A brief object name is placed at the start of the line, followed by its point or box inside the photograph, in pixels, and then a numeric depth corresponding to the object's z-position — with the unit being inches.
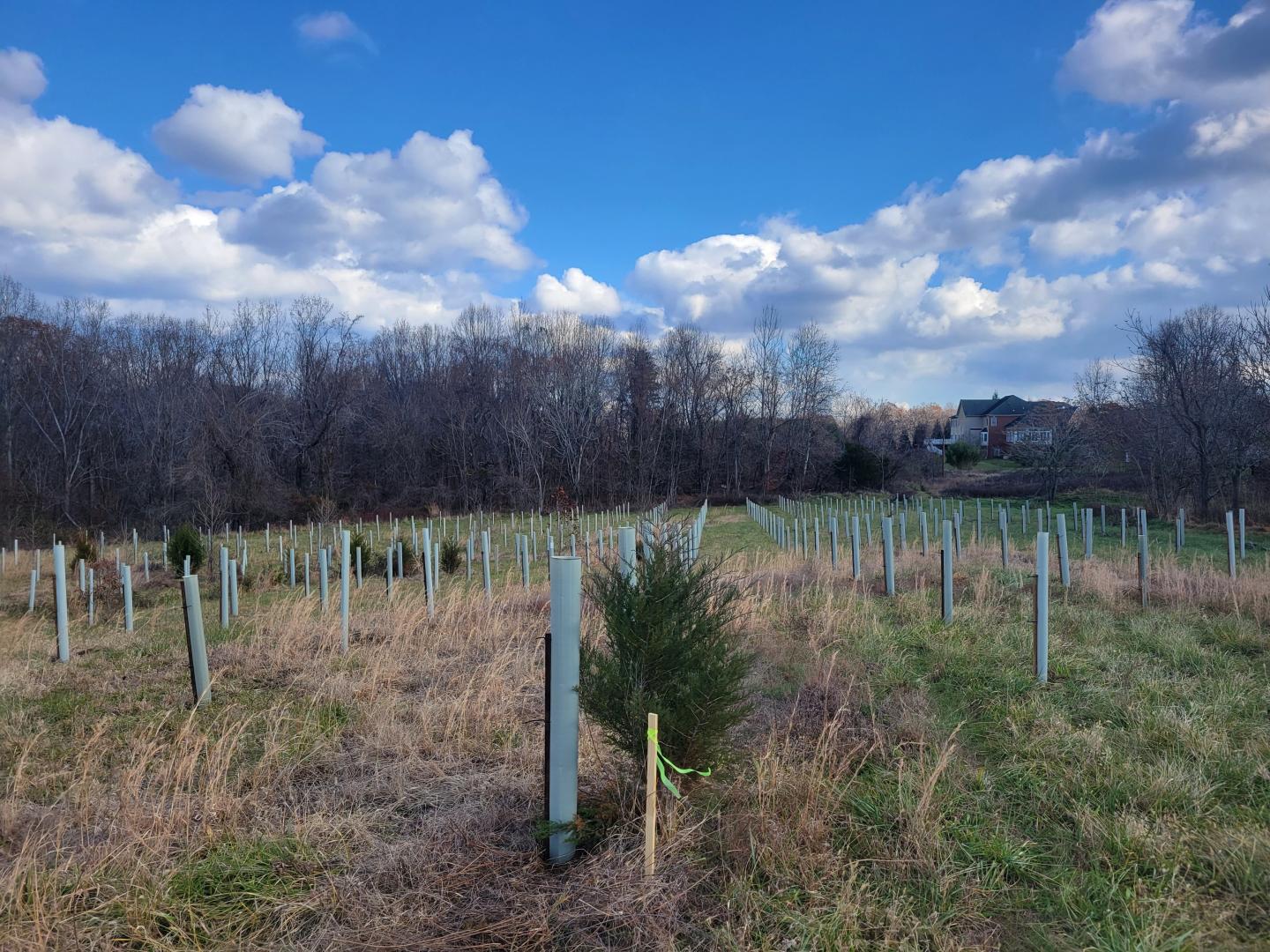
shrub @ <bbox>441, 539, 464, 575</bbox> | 662.5
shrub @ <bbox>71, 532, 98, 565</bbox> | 682.8
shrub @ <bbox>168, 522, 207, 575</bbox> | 617.9
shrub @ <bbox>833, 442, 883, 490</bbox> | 1920.5
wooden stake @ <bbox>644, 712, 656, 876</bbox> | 111.1
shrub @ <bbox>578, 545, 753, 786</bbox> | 127.0
